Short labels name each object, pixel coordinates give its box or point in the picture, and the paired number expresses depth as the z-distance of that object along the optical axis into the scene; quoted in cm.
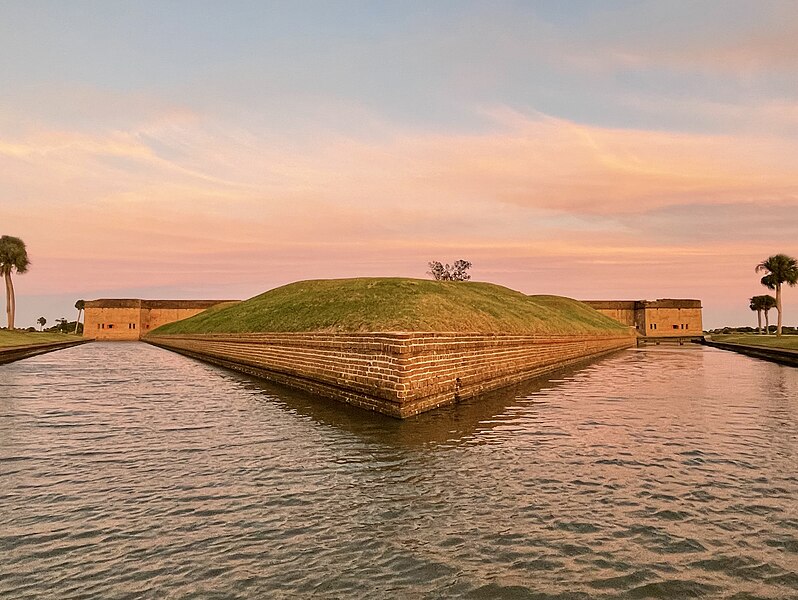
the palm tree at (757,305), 11013
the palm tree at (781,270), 7262
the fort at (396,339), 1490
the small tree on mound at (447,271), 9700
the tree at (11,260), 7748
